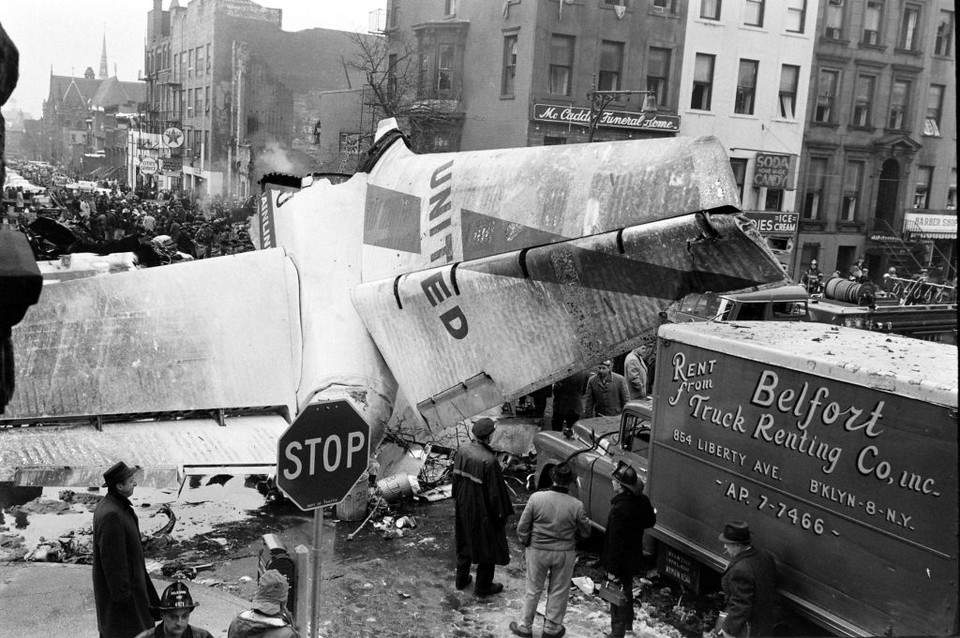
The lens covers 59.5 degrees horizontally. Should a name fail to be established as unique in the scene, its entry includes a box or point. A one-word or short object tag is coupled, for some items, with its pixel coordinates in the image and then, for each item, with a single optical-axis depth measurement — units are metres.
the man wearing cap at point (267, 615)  4.69
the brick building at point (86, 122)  86.69
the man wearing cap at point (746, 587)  6.02
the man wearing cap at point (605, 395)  11.84
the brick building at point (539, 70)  29.56
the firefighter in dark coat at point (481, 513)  7.48
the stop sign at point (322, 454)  4.83
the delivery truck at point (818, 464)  5.38
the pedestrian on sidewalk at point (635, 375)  12.85
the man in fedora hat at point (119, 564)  5.48
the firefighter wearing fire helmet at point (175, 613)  4.71
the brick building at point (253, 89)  52.53
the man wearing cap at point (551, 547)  6.79
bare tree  31.25
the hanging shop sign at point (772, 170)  32.97
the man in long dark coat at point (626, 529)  6.91
